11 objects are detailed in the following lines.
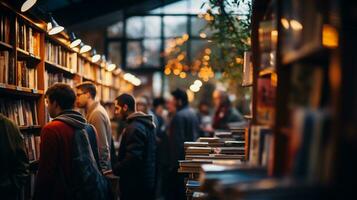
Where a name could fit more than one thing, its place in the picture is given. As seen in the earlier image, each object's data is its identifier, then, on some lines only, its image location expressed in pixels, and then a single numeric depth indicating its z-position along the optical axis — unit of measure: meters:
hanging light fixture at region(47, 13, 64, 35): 5.35
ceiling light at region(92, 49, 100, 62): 7.88
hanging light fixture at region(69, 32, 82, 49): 6.23
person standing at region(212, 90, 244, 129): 10.10
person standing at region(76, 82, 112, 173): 5.77
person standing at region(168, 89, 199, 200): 7.52
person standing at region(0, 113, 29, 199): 3.96
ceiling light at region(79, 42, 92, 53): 6.77
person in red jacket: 4.13
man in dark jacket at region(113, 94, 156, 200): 5.57
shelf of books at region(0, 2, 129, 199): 4.70
